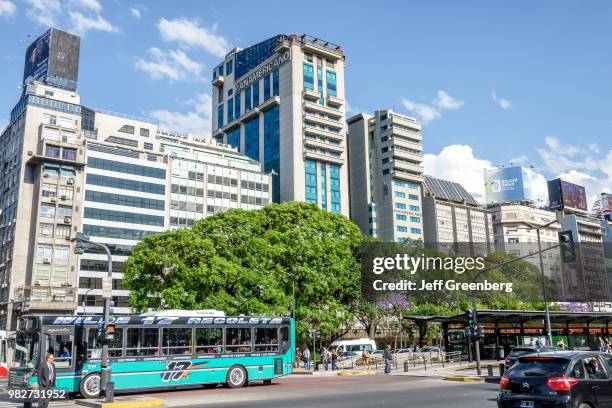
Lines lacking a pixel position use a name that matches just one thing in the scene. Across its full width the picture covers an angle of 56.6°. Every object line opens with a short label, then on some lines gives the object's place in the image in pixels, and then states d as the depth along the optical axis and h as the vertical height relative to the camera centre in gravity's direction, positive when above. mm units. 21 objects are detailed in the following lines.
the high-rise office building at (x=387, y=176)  128500 +34439
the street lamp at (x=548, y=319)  39688 +324
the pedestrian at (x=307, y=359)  44062 -2349
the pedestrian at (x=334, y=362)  44994 -2676
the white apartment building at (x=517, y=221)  162375 +29170
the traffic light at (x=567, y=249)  27359 +3498
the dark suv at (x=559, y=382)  11625 -1199
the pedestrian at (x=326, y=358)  45625 -2429
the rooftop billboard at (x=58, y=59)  97438 +46684
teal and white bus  23234 -844
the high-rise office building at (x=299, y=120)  115212 +43411
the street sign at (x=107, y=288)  22500 +1688
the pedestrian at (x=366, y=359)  46531 -2641
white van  62000 -1918
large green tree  43156 +5123
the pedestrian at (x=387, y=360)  39447 -2308
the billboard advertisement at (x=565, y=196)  161875 +35981
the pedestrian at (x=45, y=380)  17188 -1416
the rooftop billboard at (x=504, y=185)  153625 +37246
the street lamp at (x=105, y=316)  20812 +625
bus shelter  44125 -429
